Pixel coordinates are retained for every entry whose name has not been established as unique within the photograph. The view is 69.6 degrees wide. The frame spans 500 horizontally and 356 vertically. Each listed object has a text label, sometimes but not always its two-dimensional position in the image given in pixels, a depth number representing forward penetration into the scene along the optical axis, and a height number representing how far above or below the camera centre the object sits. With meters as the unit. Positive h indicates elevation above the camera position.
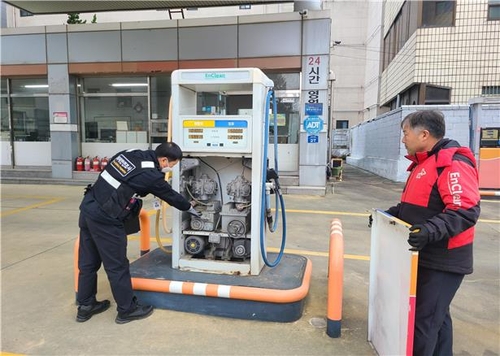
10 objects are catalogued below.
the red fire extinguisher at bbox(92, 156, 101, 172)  11.30 -0.65
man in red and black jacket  1.96 -0.38
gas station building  9.63 +2.01
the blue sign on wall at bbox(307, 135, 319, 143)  9.68 +0.19
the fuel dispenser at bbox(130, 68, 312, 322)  3.14 -0.78
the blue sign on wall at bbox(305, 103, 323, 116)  9.55 +0.99
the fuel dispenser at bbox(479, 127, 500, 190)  9.80 -0.29
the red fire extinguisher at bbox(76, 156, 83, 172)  11.30 -0.64
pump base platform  3.07 -1.26
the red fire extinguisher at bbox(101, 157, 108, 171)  11.28 -0.53
